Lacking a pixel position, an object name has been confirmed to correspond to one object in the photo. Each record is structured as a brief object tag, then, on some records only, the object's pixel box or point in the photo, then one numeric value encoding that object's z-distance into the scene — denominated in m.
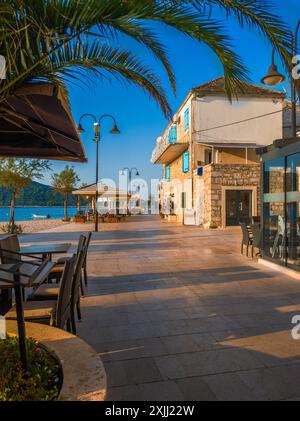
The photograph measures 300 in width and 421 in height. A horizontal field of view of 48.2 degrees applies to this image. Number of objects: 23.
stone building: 18.62
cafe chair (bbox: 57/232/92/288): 5.19
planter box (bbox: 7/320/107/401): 1.67
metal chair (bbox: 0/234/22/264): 4.51
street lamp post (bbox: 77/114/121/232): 16.59
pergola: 24.63
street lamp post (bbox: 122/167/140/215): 36.14
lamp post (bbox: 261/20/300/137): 5.94
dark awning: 2.54
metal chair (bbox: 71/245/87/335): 3.32
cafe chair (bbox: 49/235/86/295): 4.84
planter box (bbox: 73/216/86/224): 24.75
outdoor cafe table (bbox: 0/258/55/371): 1.63
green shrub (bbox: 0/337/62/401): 1.69
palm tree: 2.11
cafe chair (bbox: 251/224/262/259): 8.07
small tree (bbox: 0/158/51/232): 16.72
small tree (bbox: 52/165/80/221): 31.30
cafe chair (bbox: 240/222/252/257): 8.73
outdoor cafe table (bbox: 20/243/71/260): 4.95
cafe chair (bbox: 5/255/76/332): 2.77
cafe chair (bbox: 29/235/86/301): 3.61
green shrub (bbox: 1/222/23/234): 15.72
